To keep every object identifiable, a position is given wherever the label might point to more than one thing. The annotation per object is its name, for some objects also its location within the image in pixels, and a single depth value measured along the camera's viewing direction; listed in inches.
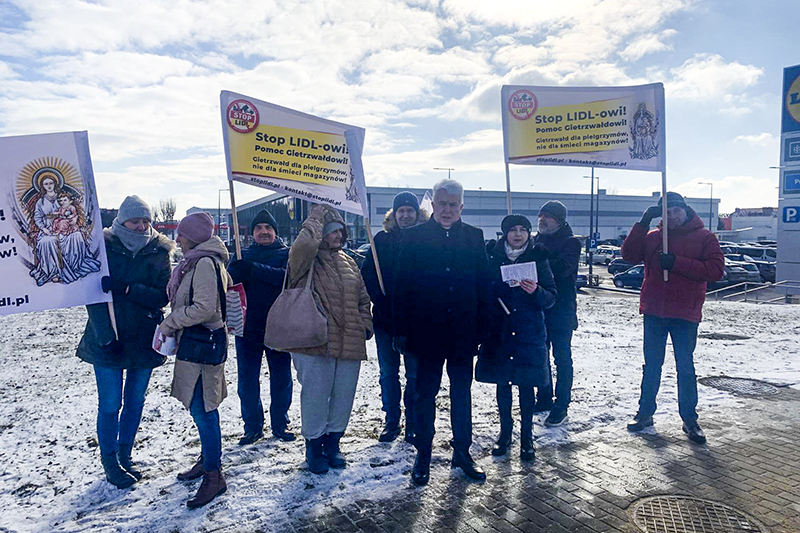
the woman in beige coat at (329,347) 168.6
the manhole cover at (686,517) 140.6
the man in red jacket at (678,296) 200.4
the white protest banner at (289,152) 181.5
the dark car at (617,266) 1337.4
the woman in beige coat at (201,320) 150.1
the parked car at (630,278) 1018.1
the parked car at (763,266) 1171.3
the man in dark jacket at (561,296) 214.1
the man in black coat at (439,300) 166.2
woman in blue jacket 182.2
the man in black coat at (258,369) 196.7
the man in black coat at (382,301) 194.9
